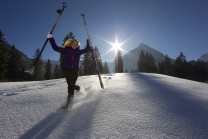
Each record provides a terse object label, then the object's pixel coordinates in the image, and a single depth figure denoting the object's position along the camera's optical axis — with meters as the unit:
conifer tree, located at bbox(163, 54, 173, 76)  53.61
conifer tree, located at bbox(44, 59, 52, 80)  55.73
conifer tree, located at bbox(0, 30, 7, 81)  29.20
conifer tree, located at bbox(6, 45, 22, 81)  34.78
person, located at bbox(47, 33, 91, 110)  3.85
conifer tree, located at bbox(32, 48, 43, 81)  43.51
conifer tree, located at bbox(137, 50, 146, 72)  56.15
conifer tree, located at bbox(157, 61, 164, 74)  59.33
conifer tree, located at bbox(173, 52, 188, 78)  52.88
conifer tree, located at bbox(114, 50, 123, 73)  55.66
